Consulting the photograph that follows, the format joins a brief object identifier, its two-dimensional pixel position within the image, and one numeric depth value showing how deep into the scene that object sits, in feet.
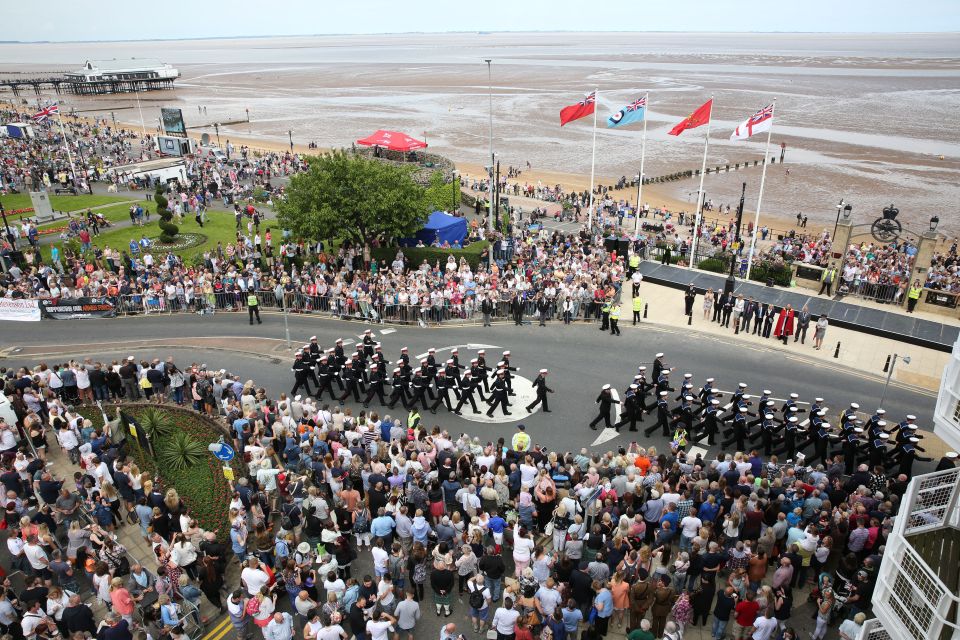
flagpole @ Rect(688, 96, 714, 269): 99.30
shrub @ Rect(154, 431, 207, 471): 51.72
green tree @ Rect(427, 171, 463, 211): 113.27
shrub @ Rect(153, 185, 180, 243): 114.52
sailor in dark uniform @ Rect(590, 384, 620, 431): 55.26
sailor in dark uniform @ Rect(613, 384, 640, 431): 55.62
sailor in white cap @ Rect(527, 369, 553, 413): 58.49
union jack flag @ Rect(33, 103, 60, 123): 134.12
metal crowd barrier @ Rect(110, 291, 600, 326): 81.46
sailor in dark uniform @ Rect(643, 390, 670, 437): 55.21
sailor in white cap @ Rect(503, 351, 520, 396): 59.26
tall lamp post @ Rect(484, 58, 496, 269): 95.97
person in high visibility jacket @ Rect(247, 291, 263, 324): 79.82
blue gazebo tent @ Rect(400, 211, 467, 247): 105.80
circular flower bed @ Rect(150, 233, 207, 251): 113.70
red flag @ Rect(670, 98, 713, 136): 95.04
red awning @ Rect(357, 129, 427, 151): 130.62
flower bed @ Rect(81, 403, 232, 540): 45.66
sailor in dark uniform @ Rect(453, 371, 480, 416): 58.39
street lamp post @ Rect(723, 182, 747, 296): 80.89
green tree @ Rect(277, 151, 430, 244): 98.32
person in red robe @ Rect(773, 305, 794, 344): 74.38
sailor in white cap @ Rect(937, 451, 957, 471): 43.96
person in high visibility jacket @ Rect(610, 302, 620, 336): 76.89
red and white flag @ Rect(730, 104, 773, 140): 87.71
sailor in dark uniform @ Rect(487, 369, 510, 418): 58.80
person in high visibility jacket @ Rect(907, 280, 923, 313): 82.07
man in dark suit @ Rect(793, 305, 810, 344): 73.97
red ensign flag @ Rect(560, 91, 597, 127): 101.91
